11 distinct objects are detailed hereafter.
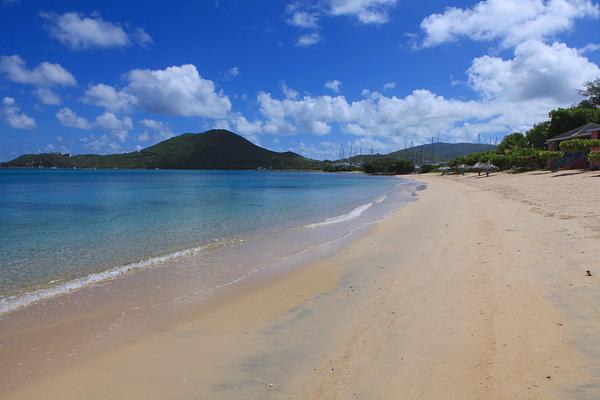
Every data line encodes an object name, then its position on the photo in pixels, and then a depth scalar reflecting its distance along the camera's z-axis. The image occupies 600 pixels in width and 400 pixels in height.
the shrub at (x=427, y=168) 125.32
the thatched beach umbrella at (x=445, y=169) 95.56
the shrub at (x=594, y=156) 32.56
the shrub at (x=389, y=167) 137.38
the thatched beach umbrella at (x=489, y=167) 59.09
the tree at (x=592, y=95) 73.50
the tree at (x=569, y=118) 60.12
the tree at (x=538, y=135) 67.00
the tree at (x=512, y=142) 73.25
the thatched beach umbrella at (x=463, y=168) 77.12
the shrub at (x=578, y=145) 37.06
